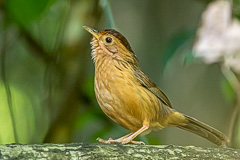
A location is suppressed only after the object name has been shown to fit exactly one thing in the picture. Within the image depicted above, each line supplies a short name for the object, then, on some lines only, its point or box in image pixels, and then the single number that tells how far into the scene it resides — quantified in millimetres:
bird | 6434
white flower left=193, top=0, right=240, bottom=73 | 5156
